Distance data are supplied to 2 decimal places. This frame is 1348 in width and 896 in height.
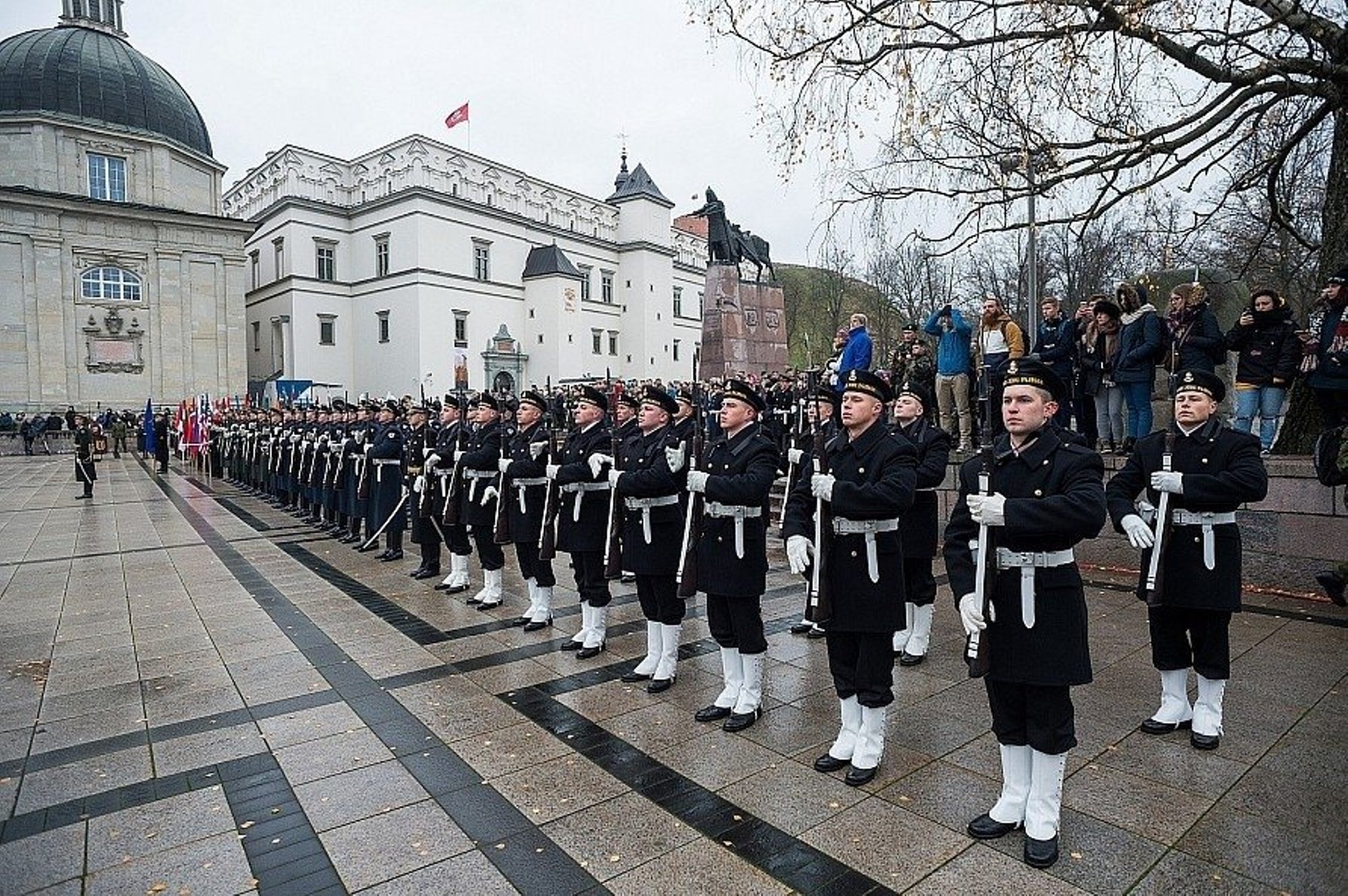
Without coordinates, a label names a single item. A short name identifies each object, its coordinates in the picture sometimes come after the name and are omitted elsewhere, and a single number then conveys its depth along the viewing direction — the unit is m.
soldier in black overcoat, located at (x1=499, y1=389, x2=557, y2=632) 7.97
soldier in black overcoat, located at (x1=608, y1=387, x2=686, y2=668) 6.22
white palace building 51.09
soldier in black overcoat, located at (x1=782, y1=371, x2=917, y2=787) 4.52
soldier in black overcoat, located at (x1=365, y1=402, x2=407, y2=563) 11.79
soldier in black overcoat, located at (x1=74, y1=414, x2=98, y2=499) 21.06
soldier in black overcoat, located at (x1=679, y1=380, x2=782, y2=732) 5.39
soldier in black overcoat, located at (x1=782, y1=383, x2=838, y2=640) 5.37
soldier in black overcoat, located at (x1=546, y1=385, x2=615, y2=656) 7.11
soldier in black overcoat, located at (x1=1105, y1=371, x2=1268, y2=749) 4.74
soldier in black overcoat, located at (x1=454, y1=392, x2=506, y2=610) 8.89
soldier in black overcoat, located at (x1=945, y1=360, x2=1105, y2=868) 3.68
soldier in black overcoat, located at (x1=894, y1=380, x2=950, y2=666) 6.59
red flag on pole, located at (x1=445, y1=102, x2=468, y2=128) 51.72
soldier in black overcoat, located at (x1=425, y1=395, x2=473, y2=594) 9.69
